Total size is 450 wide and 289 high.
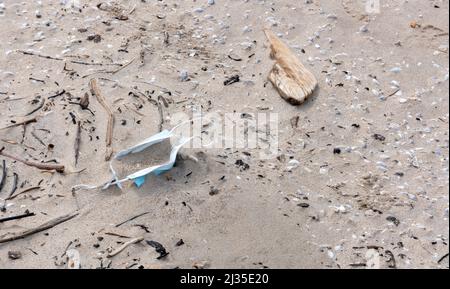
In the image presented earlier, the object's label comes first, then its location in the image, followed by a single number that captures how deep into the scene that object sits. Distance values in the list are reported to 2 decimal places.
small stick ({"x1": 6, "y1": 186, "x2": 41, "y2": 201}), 2.71
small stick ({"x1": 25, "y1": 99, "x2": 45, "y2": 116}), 3.13
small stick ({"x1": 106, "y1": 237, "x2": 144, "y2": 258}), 2.44
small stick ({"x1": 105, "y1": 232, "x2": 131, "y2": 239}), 2.52
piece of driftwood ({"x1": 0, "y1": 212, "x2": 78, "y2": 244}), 2.53
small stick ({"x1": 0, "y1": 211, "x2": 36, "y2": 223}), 2.61
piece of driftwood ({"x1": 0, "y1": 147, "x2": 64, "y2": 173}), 2.80
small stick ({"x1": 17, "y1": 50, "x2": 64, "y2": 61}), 3.51
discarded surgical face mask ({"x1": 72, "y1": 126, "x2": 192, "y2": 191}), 2.71
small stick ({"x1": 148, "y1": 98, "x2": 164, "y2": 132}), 3.03
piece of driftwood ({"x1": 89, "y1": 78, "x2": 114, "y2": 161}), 2.89
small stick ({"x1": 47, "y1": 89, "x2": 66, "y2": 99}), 3.22
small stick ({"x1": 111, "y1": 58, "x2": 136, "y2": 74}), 3.40
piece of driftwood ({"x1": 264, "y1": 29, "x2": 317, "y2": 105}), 3.20
